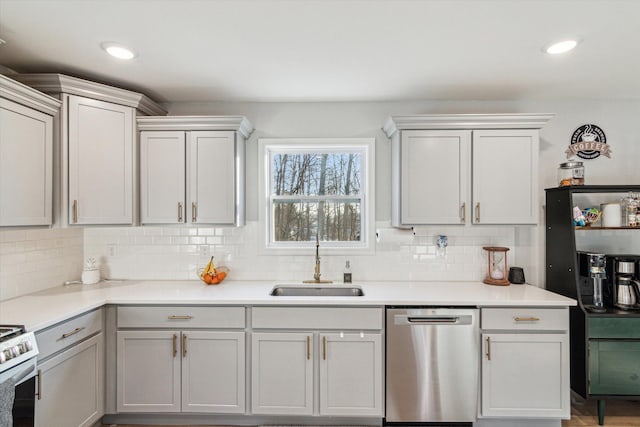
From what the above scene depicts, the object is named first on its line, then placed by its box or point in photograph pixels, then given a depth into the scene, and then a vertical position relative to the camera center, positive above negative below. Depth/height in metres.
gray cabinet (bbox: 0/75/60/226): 1.94 +0.36
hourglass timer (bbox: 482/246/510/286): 2.85 -0.42
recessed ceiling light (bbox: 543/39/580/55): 1.97 +0.98
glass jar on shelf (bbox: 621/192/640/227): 2.64 +0.04
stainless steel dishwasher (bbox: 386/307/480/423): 2.34 -1.00
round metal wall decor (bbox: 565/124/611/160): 2.93 +0.64
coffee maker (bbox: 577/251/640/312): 2.50 -0.47
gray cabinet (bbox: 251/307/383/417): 2.35 -0.99
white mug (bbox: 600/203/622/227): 2.67 +0.00
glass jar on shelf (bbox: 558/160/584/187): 2.73 +0.34
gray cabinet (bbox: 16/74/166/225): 2.33 +0.46
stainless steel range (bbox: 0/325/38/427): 1.54 -0.69
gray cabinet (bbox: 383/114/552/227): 2.67 +0.36
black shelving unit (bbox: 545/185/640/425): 2.39 -0.53
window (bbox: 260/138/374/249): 3.10 +0.16
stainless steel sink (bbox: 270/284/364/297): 2.87 -0.62
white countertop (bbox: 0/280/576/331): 2.16 -0.57
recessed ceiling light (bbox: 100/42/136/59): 2.02 +0.98
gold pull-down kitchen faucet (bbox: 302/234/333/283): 2.92 -0.47
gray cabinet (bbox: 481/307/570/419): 2.33 -0.99
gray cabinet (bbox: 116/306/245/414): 2.36 -0.99
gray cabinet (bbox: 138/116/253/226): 2.70 +0.31
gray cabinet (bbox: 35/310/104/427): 1.87 -0.93
